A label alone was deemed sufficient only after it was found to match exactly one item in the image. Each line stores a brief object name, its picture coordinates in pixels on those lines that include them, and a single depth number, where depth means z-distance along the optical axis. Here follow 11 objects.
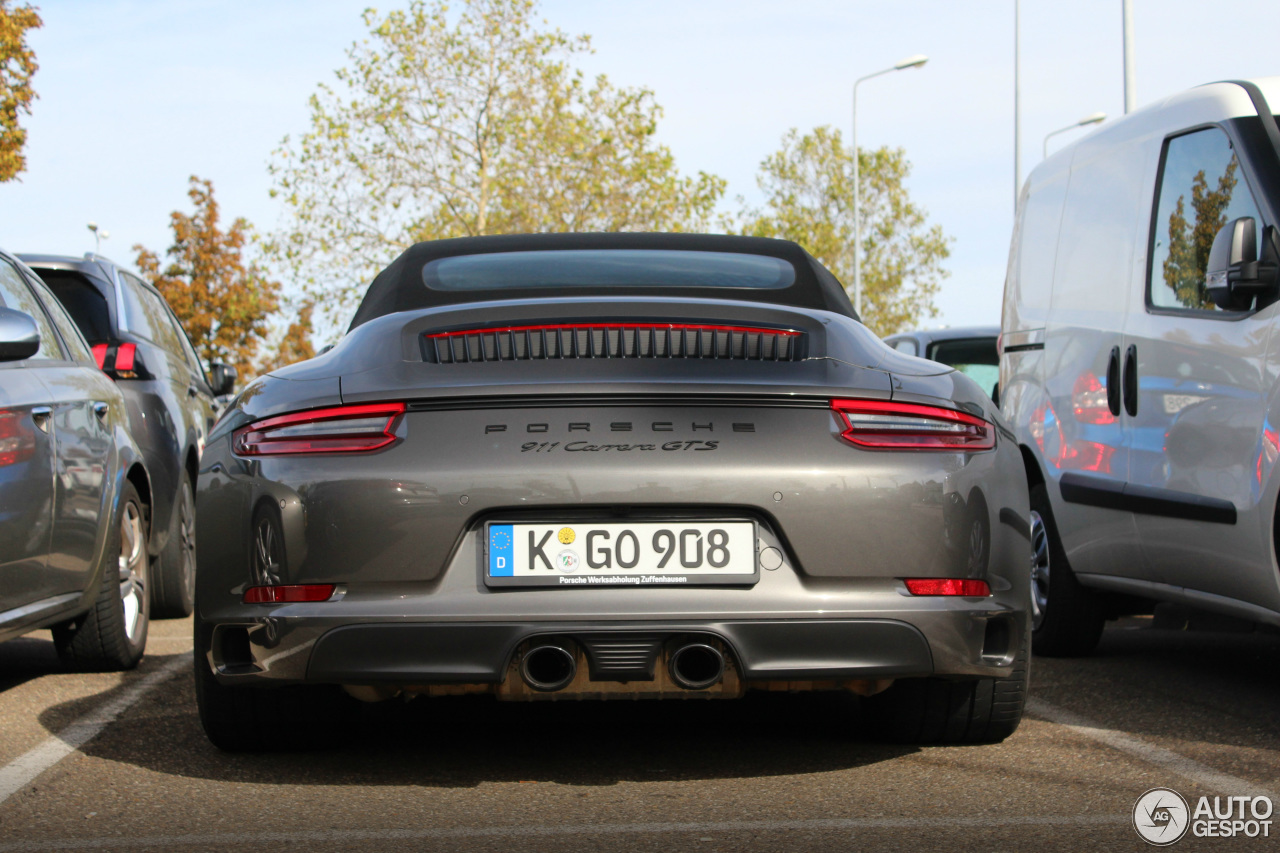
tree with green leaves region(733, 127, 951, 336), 52.16
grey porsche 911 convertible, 3.45
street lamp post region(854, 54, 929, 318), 38.06
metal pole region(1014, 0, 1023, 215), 36.31
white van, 4.62
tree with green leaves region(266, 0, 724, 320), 36.19
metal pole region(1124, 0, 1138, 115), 20.89
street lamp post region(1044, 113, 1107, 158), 36.28
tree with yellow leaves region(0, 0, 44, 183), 18.48
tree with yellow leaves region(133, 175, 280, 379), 55.25
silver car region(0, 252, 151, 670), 4.80
